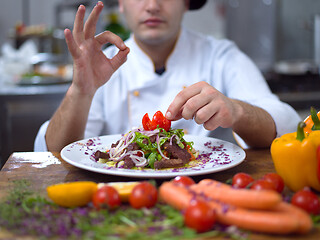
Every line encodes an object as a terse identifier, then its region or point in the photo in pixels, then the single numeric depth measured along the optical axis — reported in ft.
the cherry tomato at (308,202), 2.90
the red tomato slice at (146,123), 4.72
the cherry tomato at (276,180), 3.41
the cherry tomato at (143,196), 3.01
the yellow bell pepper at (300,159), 3.53
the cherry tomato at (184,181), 3.27
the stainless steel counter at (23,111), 9.78
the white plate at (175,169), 3.77
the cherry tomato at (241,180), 3.37
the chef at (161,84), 5.29
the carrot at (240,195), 2.61
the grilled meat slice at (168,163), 4.16
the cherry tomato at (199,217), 2.58
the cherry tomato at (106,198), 3.02
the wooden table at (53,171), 4.04
